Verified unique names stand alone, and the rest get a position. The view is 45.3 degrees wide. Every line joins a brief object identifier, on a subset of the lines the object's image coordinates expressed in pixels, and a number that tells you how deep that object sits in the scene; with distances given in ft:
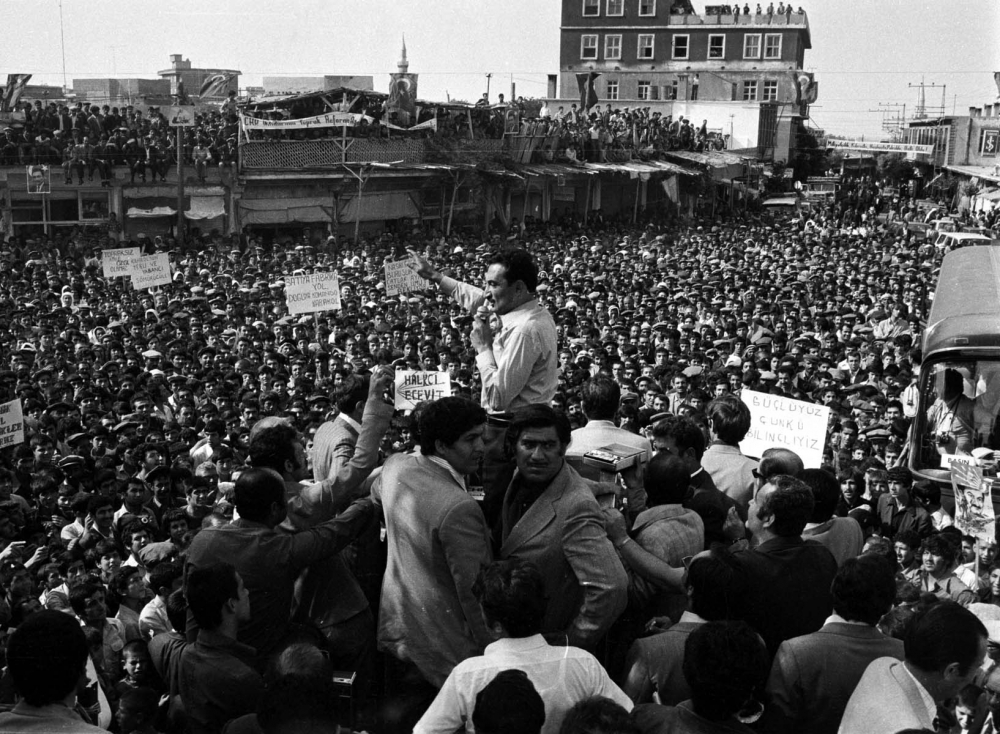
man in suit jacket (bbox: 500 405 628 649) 12.14
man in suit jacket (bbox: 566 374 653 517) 15.69
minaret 120.26
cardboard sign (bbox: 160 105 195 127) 88.66
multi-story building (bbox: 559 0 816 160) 196.75
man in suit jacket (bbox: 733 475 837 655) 12.73
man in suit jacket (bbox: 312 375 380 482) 15.56
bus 30.19
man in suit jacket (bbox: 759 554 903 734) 11.46
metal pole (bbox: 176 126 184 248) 88.12
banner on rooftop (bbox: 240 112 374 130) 98.27
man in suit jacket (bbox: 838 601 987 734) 10.68
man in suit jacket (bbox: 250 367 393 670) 13.26
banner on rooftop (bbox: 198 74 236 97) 127.85
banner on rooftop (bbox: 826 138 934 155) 194.08
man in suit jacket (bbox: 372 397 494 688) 12.28
